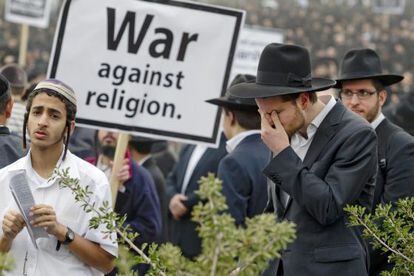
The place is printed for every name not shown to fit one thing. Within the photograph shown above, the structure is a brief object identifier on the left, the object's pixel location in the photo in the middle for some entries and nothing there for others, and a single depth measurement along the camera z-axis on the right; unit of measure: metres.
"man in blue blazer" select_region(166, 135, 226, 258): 14.98
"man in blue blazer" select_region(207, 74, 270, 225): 12.15
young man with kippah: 8.02
